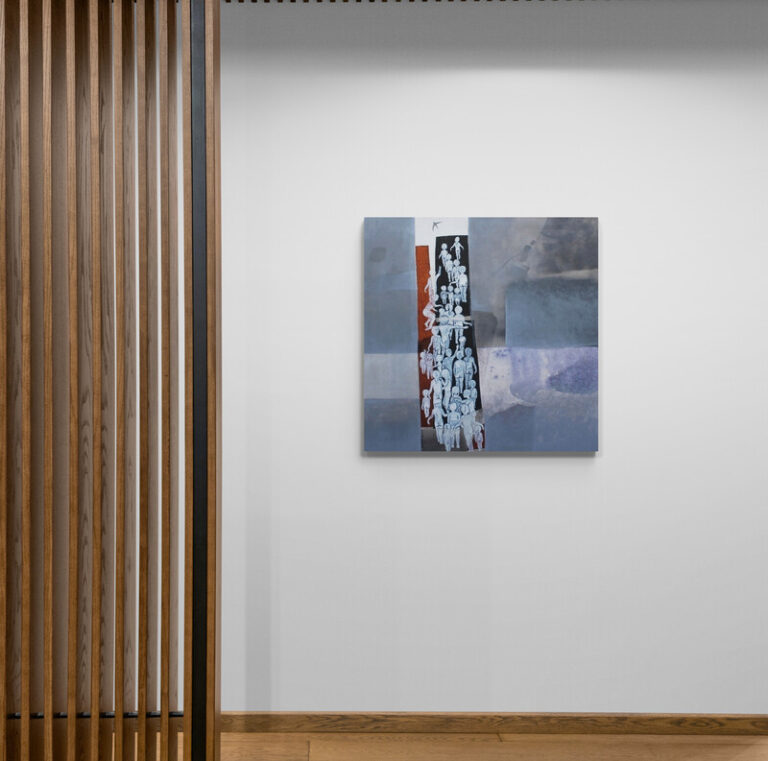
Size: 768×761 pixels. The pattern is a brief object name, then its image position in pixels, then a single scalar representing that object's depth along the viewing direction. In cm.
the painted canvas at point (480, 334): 249
